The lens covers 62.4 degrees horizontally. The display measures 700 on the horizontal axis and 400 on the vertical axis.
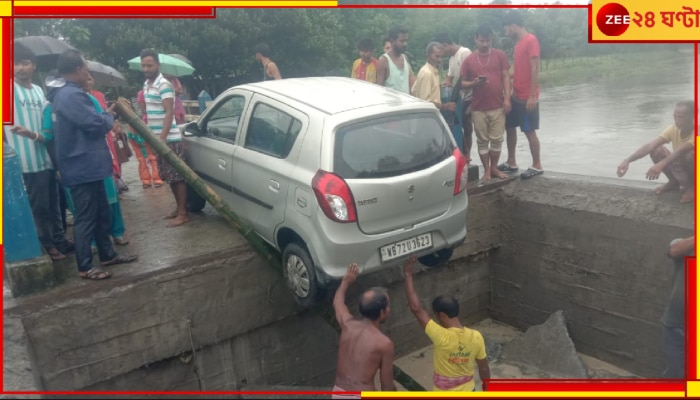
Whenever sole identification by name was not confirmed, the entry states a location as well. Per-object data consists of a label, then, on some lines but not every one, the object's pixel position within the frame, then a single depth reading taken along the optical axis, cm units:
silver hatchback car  434
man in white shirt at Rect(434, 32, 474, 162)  729
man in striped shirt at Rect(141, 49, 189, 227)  568
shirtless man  381
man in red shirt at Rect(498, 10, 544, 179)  655
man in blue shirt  437
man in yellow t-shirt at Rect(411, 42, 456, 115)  677
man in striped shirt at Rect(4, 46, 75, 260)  466
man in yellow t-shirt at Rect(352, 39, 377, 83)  777
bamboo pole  491
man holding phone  661
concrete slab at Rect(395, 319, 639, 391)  639
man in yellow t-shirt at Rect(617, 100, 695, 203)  542
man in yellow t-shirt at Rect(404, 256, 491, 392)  409
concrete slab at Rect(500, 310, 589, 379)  632
